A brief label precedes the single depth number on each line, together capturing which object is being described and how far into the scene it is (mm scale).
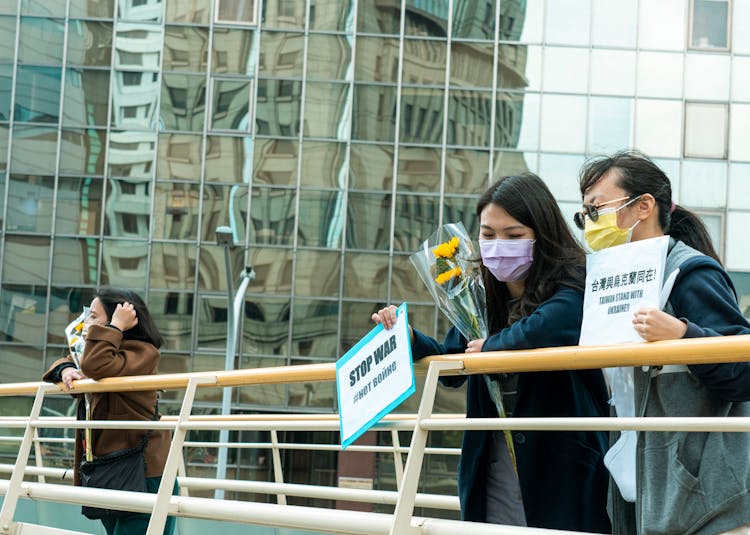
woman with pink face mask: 3438
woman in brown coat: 5469
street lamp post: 23873
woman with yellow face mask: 2705
